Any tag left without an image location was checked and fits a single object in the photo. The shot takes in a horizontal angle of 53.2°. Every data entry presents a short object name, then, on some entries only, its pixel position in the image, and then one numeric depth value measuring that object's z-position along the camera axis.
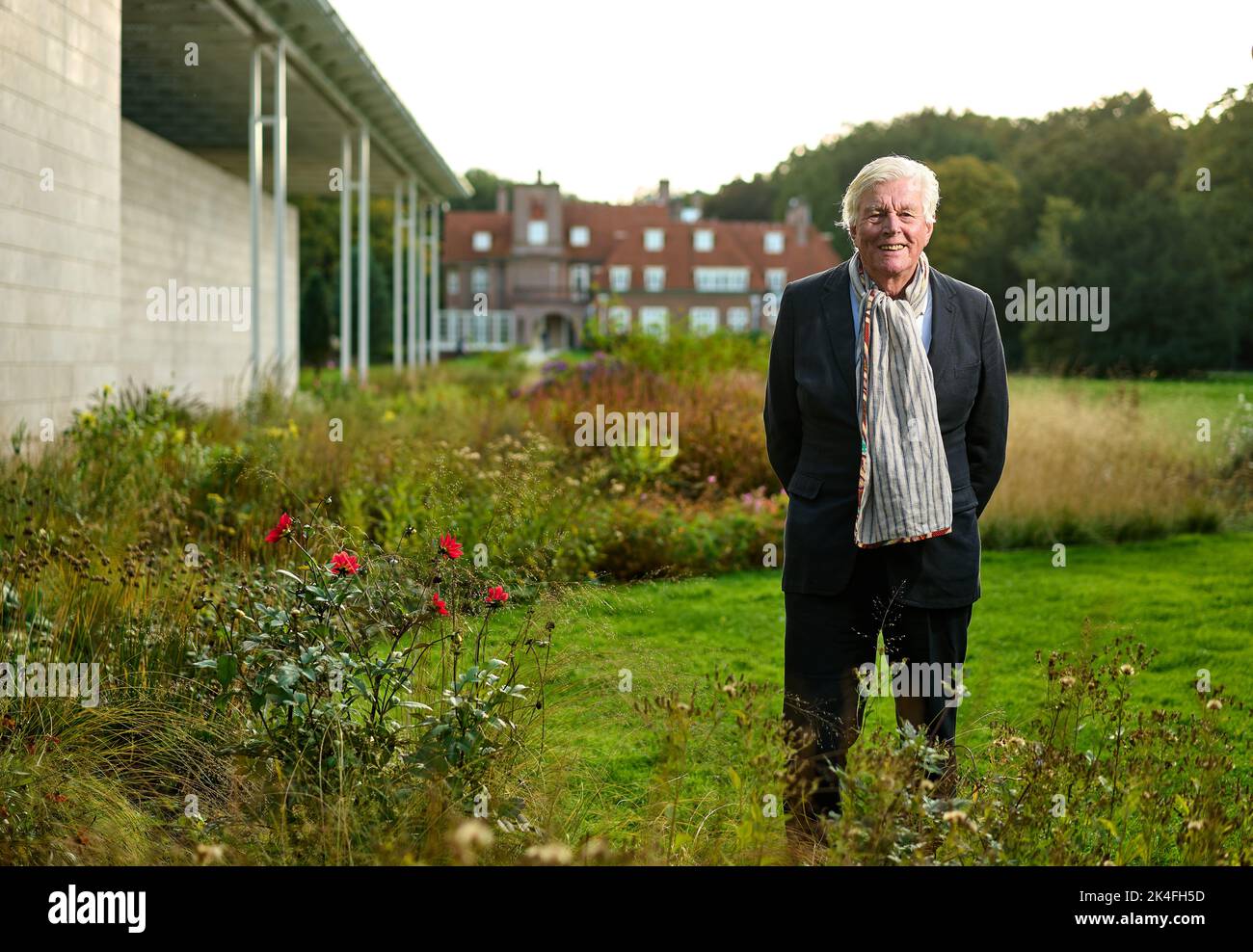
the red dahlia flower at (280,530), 3.16
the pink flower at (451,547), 3.15
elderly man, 3.01
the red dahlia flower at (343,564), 3.14
